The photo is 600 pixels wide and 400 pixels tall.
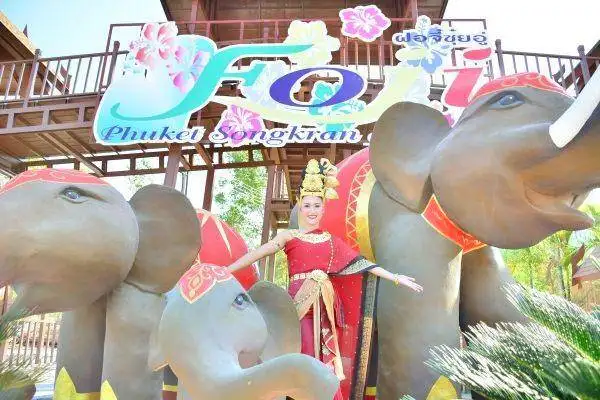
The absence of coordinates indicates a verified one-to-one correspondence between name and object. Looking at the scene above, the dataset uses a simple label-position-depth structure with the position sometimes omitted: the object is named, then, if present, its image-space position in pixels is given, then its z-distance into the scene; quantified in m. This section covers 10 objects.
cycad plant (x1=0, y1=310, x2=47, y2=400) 1.47
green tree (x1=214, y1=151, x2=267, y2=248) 14.34
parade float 1.59
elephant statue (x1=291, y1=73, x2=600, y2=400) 1.98
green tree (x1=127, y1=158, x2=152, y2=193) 15.74
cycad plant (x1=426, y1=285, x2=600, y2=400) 1.29
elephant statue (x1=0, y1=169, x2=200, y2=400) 1.92
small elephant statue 1.24
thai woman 2.20
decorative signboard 6.23
